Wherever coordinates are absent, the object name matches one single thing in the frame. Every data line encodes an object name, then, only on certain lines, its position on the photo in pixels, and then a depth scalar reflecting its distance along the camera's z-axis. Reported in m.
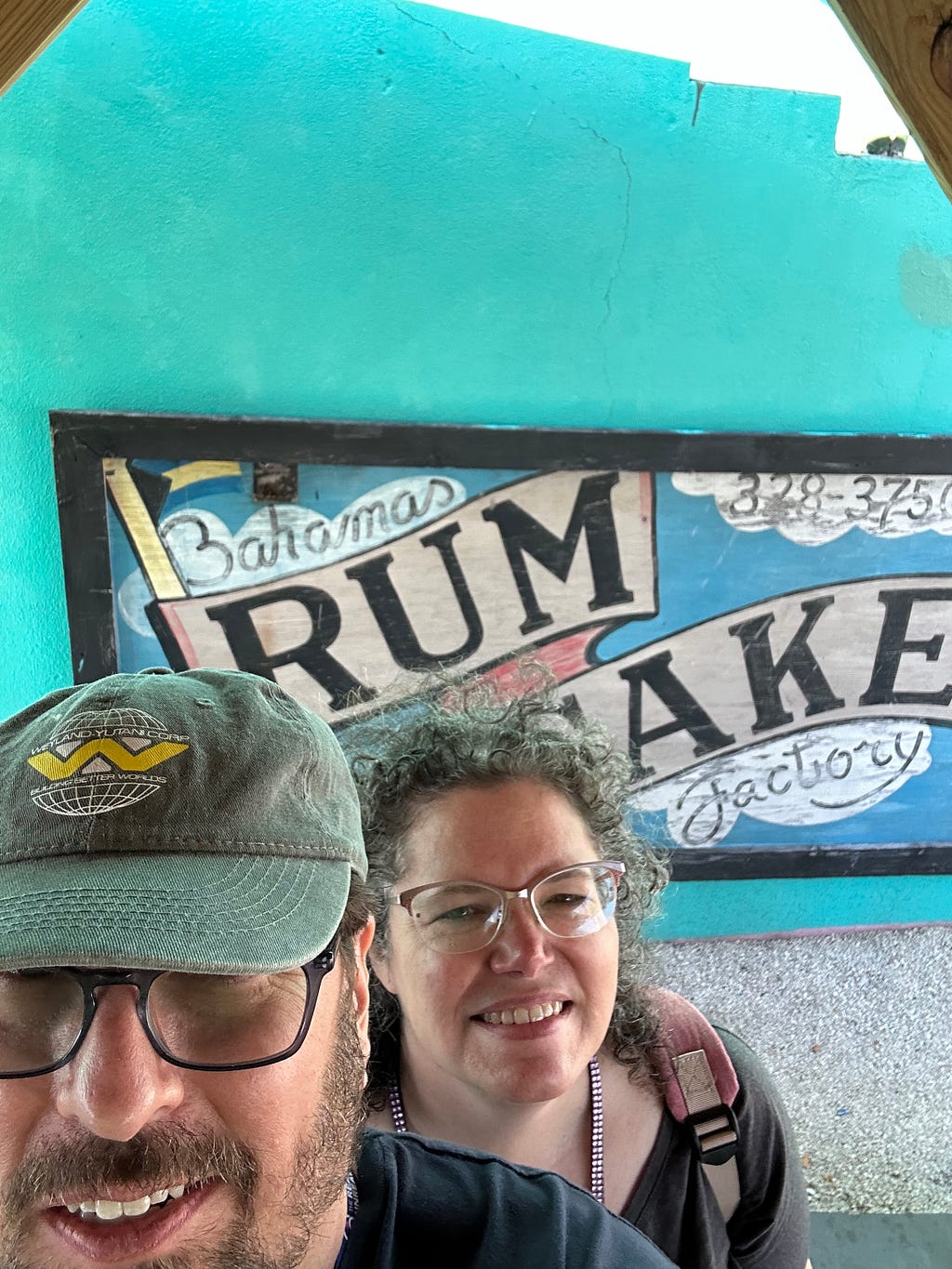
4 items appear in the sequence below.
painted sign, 1.92
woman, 1.12
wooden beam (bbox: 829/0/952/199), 0.62
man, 0.70
